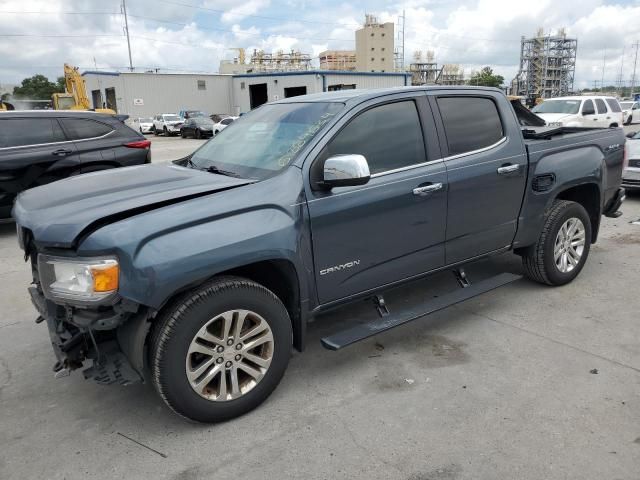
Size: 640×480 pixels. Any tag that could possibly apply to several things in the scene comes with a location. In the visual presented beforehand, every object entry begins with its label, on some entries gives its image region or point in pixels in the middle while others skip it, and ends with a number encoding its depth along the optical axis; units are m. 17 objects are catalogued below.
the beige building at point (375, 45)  115.31
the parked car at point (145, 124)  40.59
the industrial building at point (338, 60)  116.95
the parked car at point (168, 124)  36.81
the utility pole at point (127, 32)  62.41
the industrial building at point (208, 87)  45.28
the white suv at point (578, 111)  16.14
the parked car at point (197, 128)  32.06
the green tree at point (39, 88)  90.62
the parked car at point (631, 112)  31.61
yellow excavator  31.20
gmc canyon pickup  2.69
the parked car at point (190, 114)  37.96
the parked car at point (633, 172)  9.30
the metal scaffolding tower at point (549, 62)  113.94
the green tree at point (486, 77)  110.51
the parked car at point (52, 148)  7.41
